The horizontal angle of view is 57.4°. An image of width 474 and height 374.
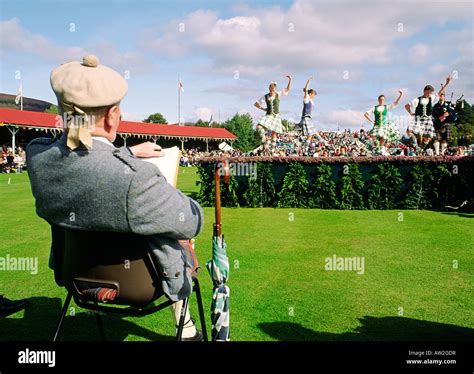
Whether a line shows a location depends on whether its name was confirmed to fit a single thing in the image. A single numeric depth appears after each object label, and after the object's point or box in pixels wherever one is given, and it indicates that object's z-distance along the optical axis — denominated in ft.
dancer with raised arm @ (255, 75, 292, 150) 41.88
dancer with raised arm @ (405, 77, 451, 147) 40.73
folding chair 7.89
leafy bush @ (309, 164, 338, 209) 36.86
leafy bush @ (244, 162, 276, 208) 38.34
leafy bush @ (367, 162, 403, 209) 36.14
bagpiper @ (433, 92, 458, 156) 39.99
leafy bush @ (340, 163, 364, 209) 36.50
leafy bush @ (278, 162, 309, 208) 37.37
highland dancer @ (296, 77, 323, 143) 46.43
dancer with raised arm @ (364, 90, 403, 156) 42.65
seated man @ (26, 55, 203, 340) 7.27
